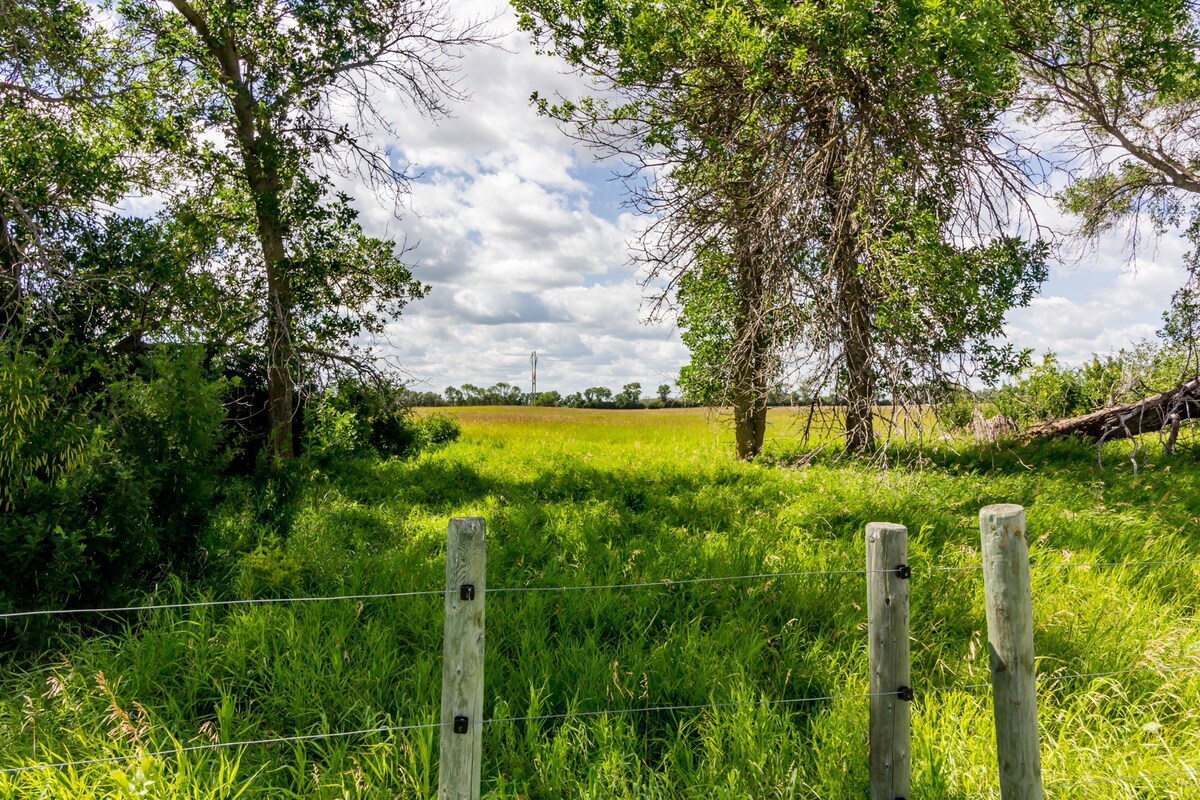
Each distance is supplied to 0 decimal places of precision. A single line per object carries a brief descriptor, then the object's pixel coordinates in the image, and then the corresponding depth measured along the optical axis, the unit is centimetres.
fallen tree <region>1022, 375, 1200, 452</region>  1200
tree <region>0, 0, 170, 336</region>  809
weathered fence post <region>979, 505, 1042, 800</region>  297
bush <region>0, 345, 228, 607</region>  499
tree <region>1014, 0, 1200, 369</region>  972
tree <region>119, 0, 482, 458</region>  1120
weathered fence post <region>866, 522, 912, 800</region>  301
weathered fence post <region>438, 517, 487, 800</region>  278
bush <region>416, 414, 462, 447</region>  1745
